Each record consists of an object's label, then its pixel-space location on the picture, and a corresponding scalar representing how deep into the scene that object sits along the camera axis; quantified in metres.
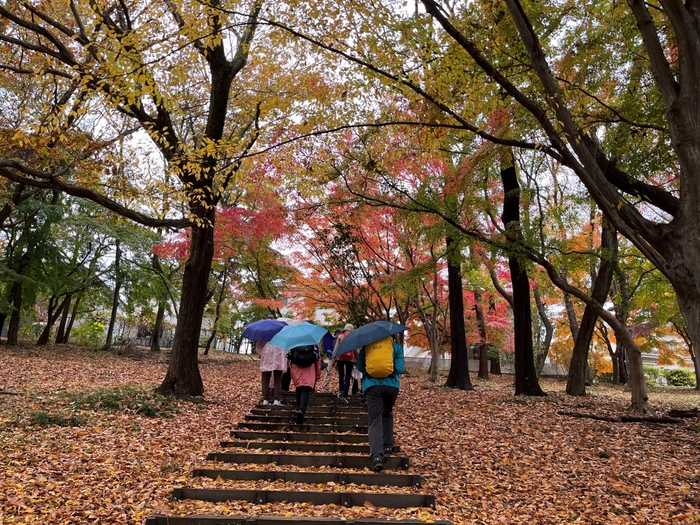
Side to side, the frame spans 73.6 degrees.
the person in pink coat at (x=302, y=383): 7.17
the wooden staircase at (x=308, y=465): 4.24
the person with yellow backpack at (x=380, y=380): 5.41
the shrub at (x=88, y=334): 24.19
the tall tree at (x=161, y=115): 5.76
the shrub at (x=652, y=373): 29.77
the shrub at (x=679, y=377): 28.62
